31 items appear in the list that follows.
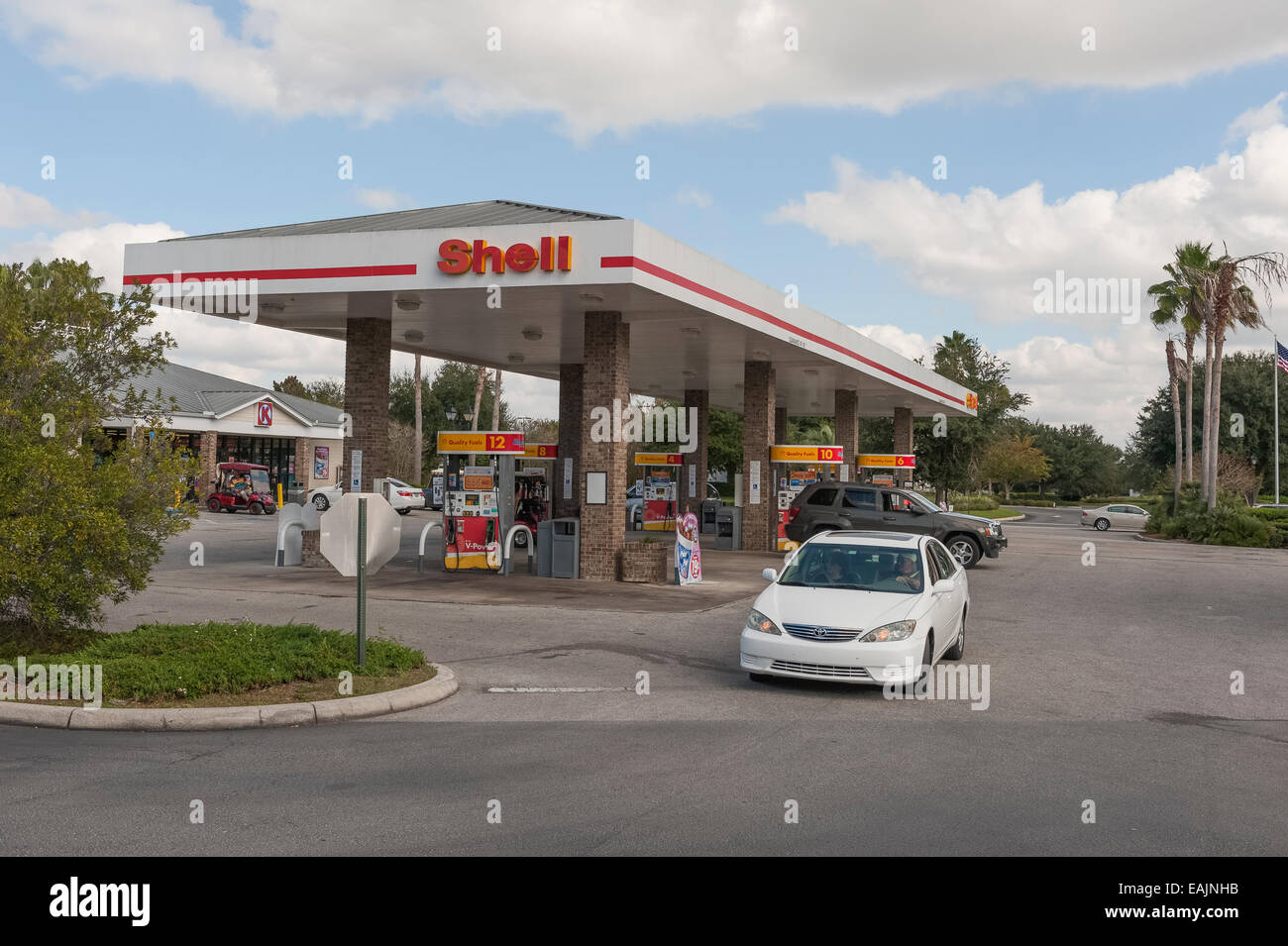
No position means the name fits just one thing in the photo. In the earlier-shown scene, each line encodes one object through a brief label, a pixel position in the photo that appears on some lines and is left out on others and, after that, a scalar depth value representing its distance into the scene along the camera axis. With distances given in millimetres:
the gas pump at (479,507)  21234
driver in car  10961
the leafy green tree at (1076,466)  107875
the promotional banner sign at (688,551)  19344
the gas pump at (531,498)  29875
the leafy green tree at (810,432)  68812
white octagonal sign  10016
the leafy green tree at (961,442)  54719
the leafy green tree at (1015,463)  82562
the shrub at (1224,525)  37562
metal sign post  9969
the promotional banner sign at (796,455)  28734
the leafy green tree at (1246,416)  68562
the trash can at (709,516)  38562
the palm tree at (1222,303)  38938
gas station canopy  17469
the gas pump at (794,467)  28789
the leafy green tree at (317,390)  88888
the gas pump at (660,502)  36562
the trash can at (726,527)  30728
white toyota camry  9742
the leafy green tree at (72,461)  9859
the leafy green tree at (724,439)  68562
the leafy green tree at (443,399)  68875
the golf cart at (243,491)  42500
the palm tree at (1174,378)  49962
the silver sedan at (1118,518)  48312
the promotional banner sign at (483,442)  21188
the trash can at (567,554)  20125
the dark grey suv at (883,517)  24250
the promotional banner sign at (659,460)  34241
